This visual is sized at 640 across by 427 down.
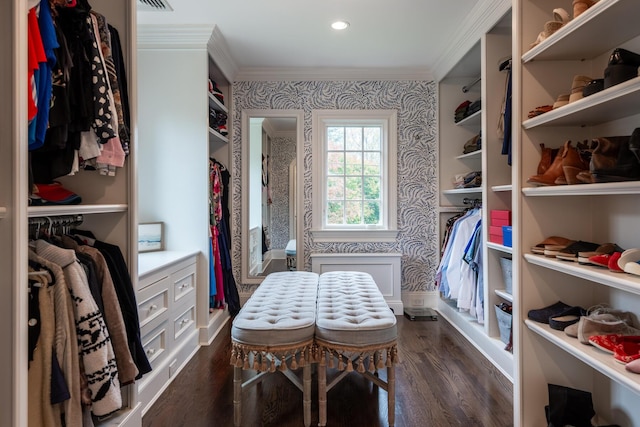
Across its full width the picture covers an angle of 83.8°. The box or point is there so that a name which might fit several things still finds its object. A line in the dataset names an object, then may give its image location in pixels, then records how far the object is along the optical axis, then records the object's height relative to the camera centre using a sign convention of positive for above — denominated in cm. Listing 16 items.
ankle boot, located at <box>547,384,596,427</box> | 159 -89
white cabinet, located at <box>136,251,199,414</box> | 204 -66
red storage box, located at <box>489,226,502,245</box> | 254 -17
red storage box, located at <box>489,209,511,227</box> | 246 -4
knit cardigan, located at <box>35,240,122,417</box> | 123 -42
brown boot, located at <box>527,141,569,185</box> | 158 +17
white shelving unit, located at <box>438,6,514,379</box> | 257 +20
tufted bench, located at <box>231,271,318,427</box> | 177 -66
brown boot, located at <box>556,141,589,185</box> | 150 +20
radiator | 373 -57
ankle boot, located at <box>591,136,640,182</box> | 123 +15
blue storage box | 238 -17
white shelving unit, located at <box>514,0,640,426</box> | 165 -4
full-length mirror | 385 +23
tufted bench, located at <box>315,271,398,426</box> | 178 -67
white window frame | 385 +39
